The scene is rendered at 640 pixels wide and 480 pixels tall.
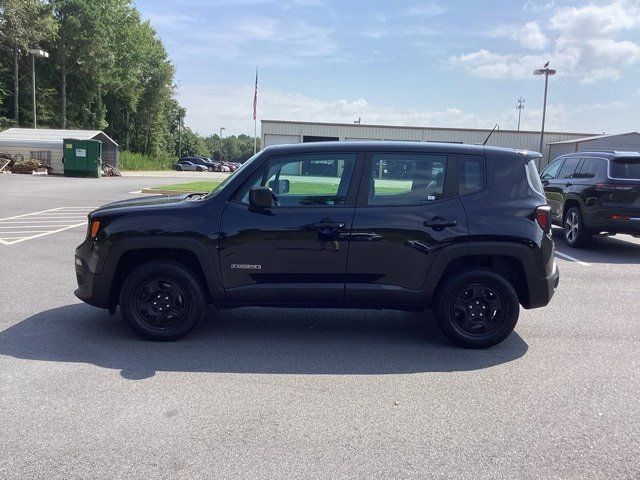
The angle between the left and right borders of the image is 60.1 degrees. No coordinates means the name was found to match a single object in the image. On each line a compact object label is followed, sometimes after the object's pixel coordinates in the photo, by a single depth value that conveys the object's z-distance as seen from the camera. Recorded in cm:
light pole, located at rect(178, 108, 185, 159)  8325
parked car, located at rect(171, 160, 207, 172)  6519
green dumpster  3478
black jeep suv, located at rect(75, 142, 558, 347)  488
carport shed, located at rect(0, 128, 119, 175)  3684
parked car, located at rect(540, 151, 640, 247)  998
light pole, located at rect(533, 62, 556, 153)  3516
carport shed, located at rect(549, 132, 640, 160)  3966
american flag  2914
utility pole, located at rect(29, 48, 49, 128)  3797
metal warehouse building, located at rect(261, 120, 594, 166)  3972
